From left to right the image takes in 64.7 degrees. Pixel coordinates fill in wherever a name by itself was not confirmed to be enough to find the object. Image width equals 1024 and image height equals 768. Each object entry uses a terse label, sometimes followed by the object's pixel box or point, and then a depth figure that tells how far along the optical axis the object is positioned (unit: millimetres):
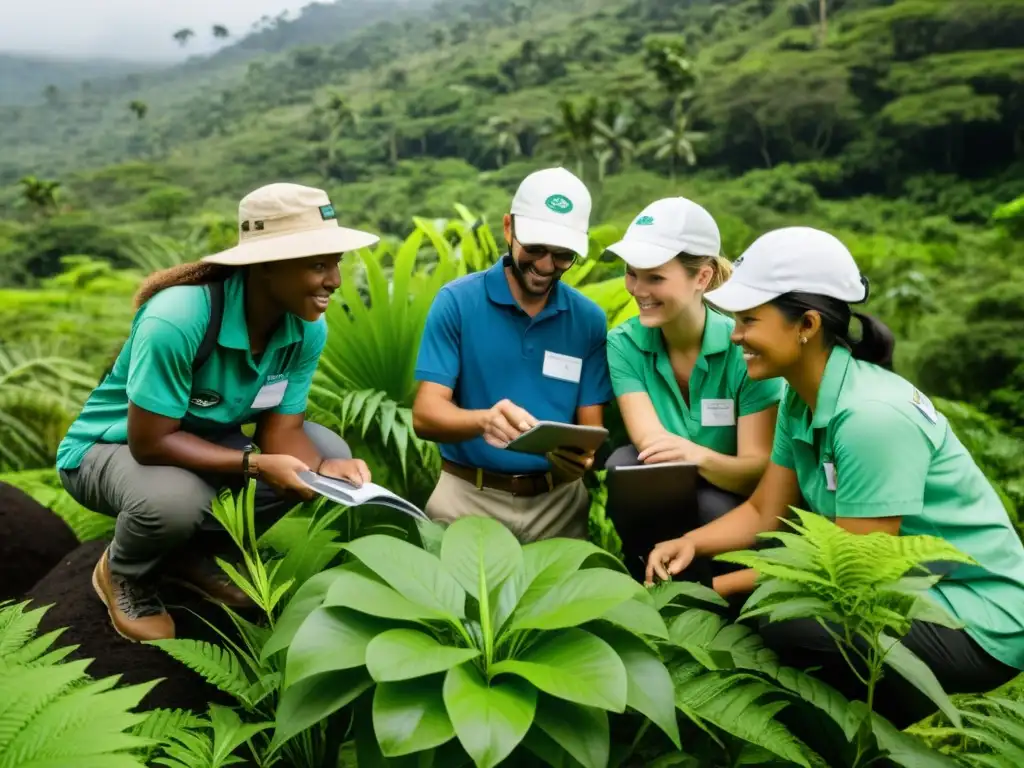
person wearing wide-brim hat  2389
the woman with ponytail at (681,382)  2627
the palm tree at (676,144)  47688
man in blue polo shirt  2795
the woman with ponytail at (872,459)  1954
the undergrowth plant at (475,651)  1468
